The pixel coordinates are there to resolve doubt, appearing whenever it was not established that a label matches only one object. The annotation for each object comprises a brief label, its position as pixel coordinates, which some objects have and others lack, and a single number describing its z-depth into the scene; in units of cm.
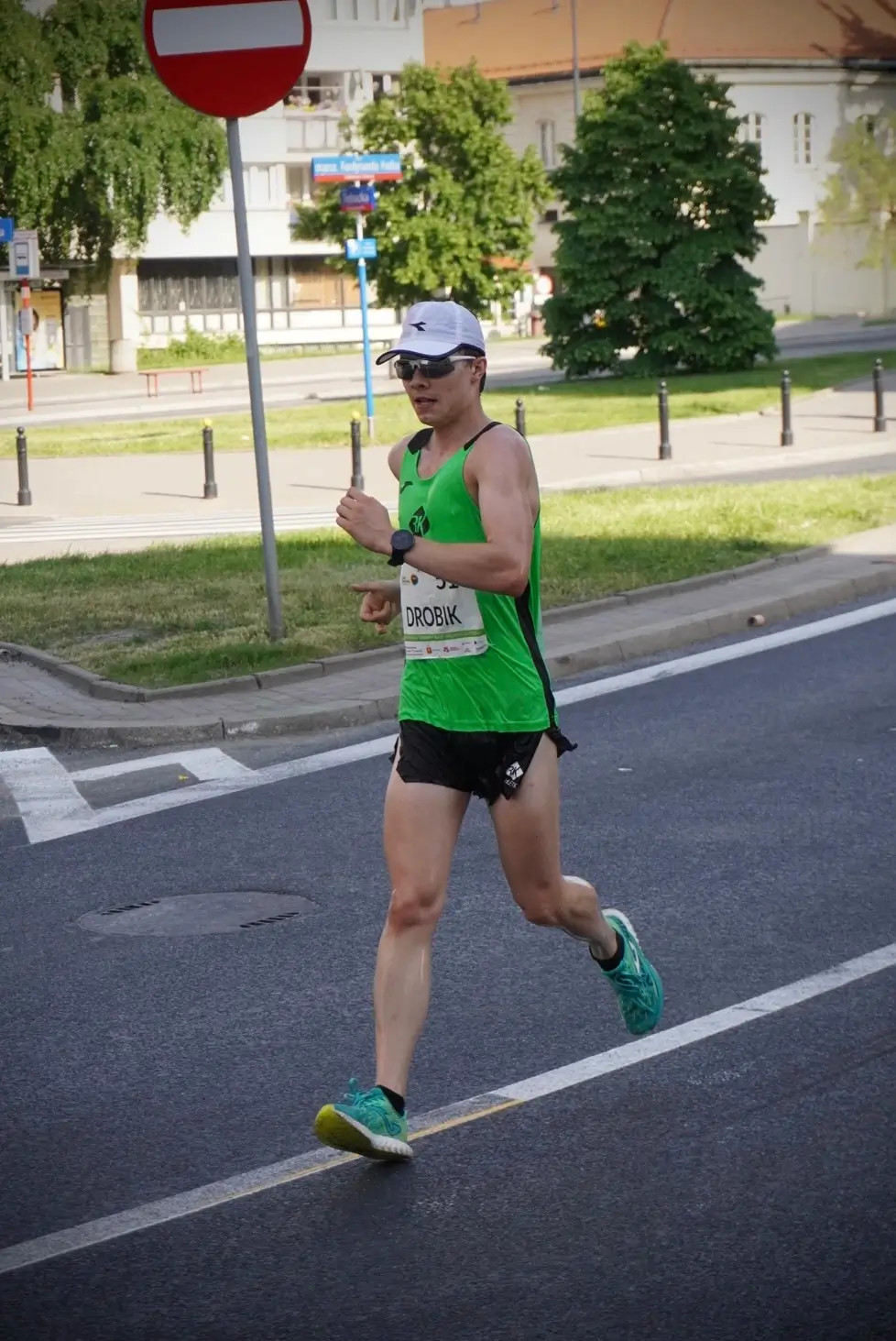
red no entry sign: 1173
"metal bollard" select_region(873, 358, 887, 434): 2822
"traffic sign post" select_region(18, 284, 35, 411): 4369
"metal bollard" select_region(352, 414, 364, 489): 2291
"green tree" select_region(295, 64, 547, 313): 5006
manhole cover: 729
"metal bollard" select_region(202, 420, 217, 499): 2338
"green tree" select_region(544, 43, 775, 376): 4294
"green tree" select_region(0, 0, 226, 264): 6034
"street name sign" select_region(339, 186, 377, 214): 2786
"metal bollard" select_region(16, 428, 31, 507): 2295
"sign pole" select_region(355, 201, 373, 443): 2802
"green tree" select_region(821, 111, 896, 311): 7150
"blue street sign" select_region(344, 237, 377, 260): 2877
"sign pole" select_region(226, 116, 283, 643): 1224
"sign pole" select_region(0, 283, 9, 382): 6047
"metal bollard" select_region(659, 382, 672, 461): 2527
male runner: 502
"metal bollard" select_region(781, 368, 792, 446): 2678
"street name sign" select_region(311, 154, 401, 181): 2902
